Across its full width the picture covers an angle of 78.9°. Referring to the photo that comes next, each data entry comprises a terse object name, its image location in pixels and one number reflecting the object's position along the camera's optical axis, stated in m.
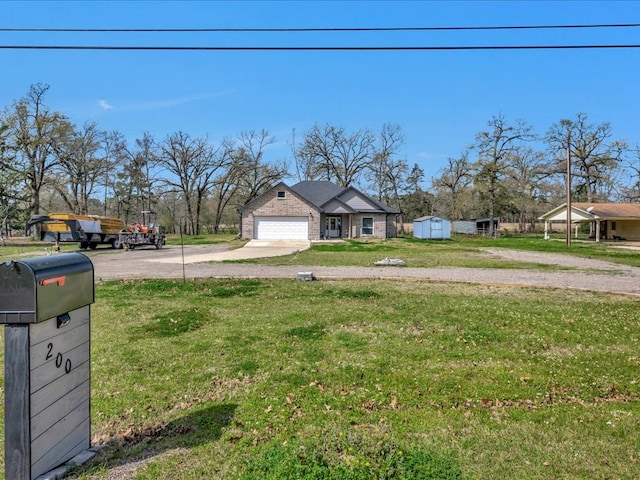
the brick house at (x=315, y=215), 31.56
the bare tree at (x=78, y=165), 37.12
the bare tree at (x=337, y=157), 49.09
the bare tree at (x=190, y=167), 45.84
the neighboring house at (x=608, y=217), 33.03
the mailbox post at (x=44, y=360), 2.06
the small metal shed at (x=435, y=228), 36.41
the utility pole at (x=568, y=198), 28.42
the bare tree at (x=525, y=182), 48.05
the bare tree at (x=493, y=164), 43.12
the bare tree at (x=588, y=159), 43.53
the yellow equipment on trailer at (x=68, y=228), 20.59
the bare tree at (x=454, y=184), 49.12
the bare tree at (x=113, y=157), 42.66
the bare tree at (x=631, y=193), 47.62
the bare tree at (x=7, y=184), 31.22
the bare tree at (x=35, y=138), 33.97
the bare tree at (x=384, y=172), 49.31
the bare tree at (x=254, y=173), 47.72
